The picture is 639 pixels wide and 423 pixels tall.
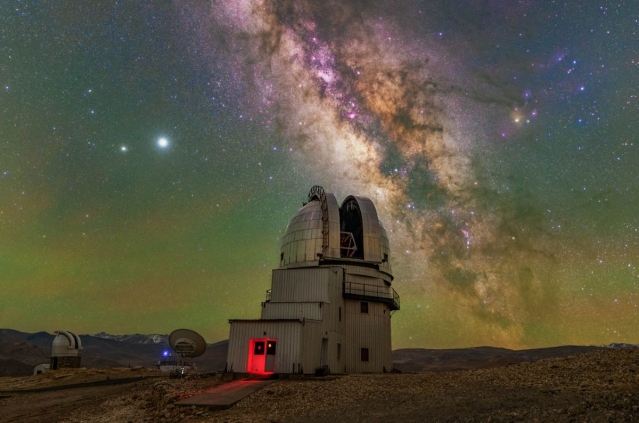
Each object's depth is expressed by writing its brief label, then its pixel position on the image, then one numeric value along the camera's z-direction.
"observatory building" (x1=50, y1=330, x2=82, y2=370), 45.44
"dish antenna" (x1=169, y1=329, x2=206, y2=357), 38.06
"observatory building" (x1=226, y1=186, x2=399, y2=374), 24.62
